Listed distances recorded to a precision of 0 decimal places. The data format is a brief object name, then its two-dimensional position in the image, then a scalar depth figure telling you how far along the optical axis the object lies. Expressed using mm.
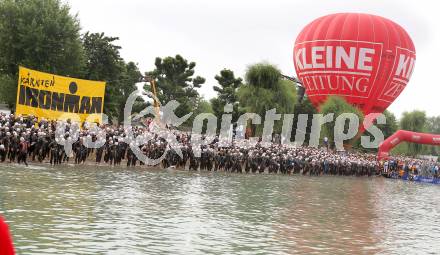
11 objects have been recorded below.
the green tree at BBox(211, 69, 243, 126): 85562
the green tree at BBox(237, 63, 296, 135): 69375
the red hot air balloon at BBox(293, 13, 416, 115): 65125
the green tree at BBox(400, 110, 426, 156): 125688
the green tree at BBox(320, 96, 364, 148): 68875
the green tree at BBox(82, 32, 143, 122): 57875
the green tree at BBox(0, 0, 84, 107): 48594
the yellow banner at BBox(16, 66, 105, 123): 32938
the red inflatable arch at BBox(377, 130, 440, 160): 59875
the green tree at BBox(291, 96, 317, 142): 86575
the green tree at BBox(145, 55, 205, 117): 84188
